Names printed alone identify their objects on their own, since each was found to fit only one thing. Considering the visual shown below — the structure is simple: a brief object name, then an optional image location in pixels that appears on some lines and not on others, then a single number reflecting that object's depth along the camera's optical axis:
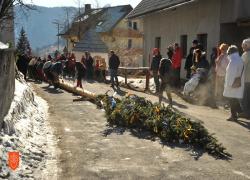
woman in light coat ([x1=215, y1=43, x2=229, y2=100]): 13.81
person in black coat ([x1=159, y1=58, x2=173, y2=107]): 14.08
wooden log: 16.25
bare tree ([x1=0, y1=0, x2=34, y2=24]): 15.21
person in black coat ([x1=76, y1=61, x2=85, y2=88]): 19.67
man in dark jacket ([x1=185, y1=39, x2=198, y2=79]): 17.92
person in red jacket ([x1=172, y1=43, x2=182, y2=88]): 17.73
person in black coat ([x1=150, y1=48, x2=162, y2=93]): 17.12
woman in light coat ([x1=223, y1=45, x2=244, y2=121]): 11.55
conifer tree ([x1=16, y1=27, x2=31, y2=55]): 71.14
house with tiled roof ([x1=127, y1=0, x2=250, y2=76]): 18.86
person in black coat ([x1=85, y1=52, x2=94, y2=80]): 26.62
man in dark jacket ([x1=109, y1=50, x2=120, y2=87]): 21.47
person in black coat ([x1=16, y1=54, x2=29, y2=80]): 24.11
